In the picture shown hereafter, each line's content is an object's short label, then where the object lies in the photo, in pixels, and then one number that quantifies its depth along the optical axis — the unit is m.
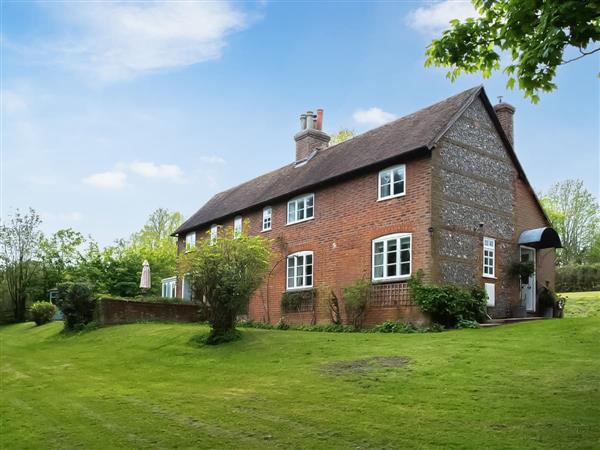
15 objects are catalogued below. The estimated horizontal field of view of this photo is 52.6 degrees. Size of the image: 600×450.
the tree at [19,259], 41.84
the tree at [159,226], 62.84
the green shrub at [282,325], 24.58
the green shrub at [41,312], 34.66
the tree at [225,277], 17.55
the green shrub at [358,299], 21.14
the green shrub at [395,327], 18.98
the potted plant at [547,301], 23.59
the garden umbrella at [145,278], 30.75
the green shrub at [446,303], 18.78
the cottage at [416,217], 20.38
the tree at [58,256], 45.78
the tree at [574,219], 53.47
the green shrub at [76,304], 25.80
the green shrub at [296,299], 24.47
